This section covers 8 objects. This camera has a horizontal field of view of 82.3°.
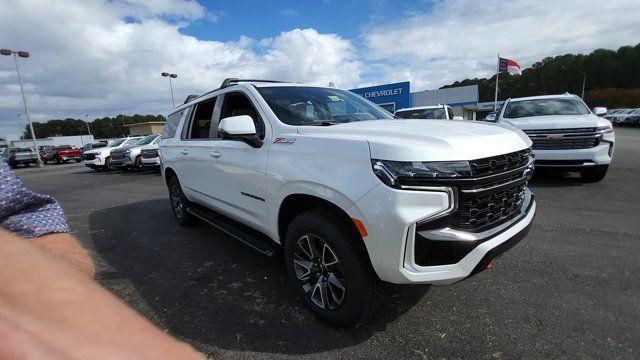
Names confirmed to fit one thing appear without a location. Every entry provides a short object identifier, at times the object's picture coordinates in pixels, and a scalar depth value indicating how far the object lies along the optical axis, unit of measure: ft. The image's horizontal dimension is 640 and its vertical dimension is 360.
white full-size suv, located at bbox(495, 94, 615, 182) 22.44
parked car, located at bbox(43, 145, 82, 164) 102.27
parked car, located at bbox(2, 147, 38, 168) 97.60
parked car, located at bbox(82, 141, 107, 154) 89.13
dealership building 90.43
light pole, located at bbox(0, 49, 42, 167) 89.76
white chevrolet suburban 7.29
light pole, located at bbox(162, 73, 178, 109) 109.21
